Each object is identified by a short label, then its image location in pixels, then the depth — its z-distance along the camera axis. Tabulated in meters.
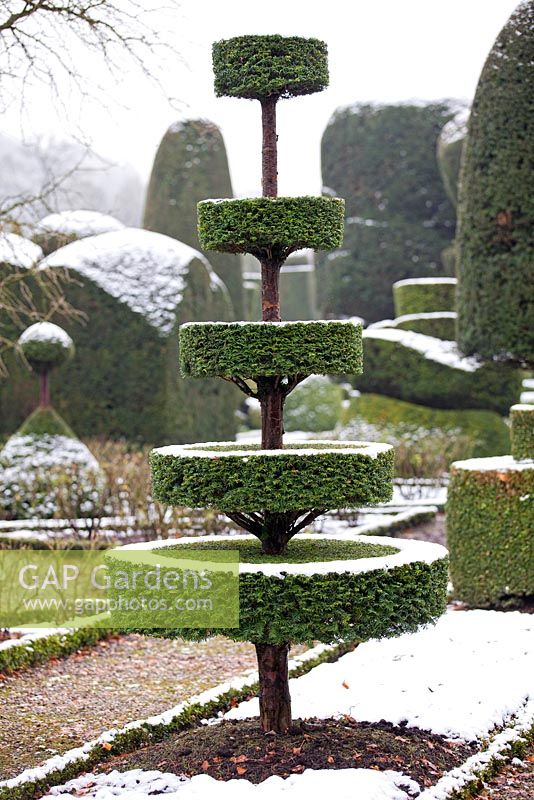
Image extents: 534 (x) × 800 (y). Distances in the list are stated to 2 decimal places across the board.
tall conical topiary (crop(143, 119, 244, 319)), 20.81
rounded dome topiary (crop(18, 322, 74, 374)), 12.13
